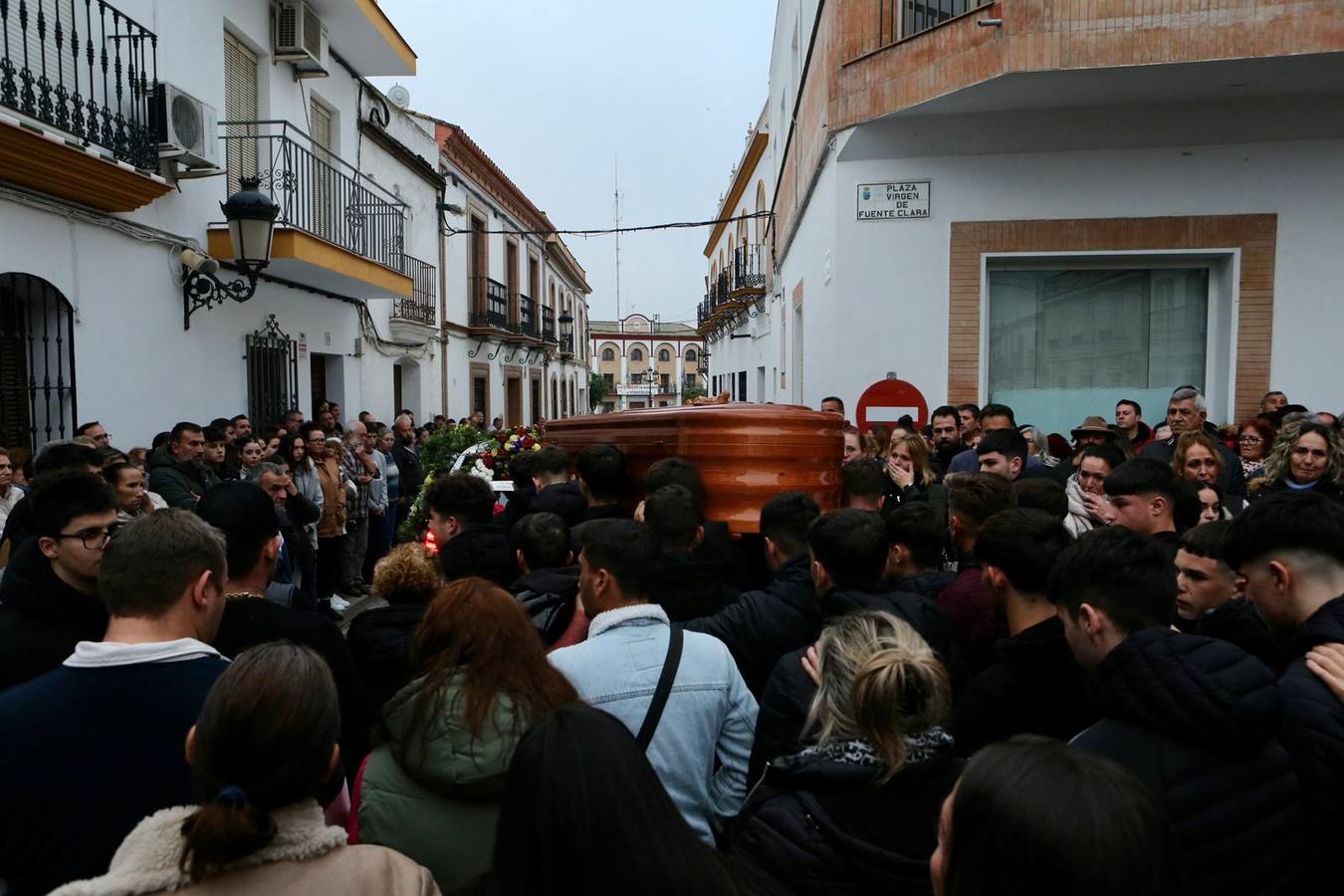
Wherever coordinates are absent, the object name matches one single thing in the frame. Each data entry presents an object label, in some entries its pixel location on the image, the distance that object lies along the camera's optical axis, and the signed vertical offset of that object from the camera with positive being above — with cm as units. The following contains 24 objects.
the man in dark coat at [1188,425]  489 -14
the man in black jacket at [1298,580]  177 -41
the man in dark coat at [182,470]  575 -49
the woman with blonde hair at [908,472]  495 -40
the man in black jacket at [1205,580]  262 -53
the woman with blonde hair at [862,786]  156 -71
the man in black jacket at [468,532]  330 -52
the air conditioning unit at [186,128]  784 +242
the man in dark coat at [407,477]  1017 -90
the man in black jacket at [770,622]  269 -67
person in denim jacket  216 -73
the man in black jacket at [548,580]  287 -59
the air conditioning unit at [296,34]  1030 +422
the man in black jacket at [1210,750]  158 -64
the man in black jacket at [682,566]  301 -57
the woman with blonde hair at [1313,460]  420 -27
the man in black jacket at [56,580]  211 -47
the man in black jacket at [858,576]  254 -52
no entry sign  772 +2
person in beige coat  125 -61
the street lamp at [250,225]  773 +150
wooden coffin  412 -25
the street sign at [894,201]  823 +185
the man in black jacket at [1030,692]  212 -70
